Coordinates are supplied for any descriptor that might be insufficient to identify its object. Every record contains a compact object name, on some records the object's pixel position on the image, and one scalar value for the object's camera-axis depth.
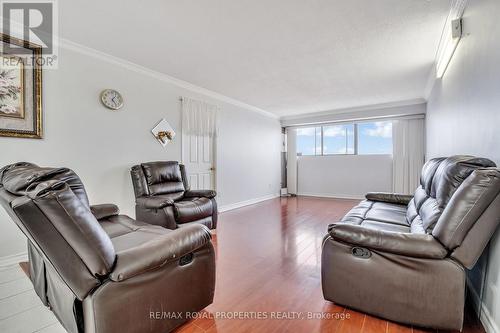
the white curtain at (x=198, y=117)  4.25
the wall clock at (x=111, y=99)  3.16
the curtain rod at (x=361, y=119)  5.54
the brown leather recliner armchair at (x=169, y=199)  2.88
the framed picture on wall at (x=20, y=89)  2.40
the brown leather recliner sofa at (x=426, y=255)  1.31
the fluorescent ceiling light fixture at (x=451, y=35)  2.12
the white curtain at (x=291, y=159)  7.27
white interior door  4.38
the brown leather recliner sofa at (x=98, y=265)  0.98
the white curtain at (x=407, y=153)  5.55
